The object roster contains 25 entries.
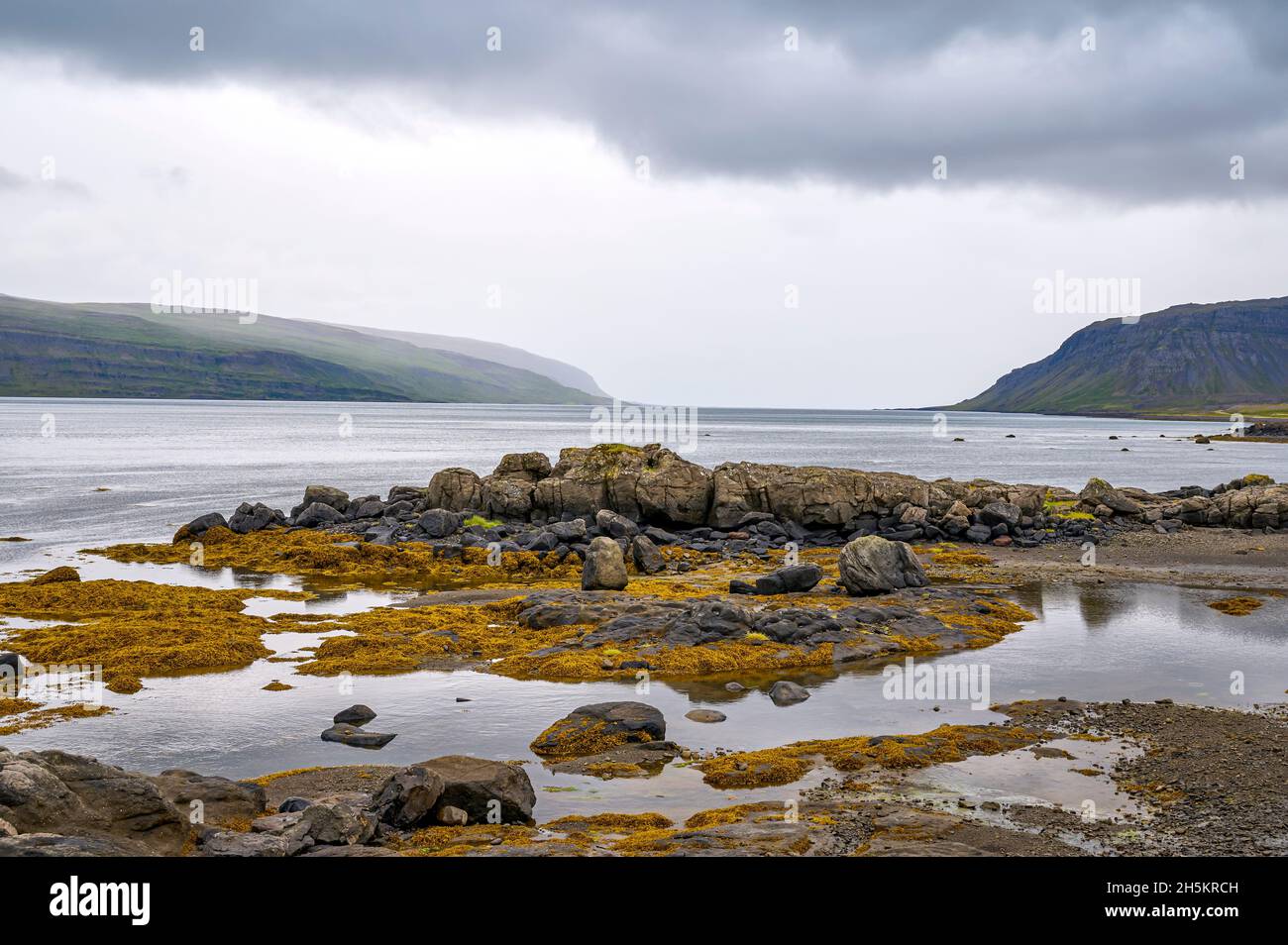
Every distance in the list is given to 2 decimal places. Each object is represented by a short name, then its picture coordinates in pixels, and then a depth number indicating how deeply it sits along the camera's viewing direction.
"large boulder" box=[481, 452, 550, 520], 53.28
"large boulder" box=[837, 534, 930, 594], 33.28
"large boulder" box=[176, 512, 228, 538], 48.50
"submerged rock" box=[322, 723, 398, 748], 18.16
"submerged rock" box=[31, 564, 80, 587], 34.19
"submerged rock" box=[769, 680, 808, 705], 21.33
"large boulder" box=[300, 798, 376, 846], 12.41
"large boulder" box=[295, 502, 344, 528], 52.12
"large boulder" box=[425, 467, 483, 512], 54.72
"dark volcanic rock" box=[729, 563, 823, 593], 33.47
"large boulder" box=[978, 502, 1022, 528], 49.28
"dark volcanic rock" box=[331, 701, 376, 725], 19.61
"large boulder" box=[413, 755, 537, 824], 13.91
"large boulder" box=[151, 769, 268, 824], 14.08
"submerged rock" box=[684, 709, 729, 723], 19.86
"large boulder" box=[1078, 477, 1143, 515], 52.97
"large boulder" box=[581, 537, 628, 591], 33.69
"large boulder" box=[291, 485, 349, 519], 55.75
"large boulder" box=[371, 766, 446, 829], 13.45
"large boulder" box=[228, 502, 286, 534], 50.09
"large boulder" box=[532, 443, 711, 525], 51.38
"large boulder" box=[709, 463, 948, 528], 50.50
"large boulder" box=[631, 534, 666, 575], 40.41
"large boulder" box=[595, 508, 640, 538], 45.81
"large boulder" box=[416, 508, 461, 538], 48.06
